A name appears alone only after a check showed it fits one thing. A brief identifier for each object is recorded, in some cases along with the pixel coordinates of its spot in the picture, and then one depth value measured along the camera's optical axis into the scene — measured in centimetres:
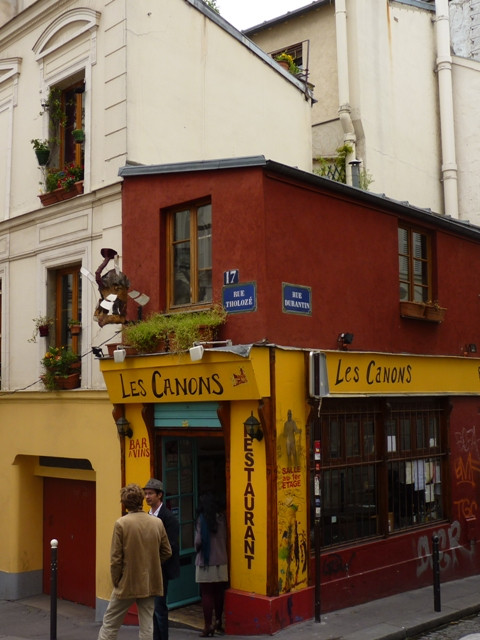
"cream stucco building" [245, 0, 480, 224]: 1744
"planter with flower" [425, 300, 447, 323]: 1226
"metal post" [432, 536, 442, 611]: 1045
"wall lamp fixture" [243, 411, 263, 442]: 935
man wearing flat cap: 881
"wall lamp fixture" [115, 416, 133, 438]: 1116
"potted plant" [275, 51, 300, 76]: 1694
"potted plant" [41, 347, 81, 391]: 1238
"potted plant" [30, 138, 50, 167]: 1318
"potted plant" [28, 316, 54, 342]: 1291
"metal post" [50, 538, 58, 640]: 947
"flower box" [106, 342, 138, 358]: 1095
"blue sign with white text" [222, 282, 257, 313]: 975
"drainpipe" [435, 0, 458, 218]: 1845
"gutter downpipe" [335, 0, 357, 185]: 1717
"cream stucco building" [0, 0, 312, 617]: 1201
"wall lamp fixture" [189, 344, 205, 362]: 959
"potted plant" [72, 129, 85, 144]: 1252
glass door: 1102
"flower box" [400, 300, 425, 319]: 1192
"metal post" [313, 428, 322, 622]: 984
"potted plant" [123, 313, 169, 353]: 1048
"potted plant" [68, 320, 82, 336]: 1246
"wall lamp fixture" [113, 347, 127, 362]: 1074
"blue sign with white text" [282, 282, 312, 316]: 996
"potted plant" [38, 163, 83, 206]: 1262
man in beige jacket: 807
